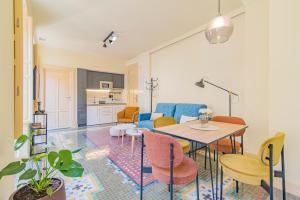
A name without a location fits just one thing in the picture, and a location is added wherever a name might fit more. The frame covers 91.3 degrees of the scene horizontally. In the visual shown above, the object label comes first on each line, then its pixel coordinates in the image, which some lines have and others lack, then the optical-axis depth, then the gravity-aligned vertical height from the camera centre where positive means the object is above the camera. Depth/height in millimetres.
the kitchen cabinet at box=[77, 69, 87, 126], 5398 +63
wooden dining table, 1310 -341
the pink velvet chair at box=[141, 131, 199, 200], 1170 -506
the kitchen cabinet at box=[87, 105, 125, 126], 5633 -557
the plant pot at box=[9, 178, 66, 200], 837 -562
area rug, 2118 -1064
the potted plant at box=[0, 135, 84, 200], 792 -427
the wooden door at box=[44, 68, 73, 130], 4922 +100
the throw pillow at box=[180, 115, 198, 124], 3256 -419
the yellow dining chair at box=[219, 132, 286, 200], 1128 -611
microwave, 6137 +627
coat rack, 5152 +517
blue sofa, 3428 -290
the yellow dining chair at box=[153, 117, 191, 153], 2014 -345
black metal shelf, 2970 -1023
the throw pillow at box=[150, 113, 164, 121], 4152 -438
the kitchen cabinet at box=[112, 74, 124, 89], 6480 +855
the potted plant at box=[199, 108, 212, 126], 1794 -216
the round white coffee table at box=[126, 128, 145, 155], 2899 -664
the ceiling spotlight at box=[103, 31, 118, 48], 3916 +1732
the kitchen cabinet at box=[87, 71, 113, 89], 5844 +900
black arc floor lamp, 3315 +386
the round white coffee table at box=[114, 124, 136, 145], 3454 -665
